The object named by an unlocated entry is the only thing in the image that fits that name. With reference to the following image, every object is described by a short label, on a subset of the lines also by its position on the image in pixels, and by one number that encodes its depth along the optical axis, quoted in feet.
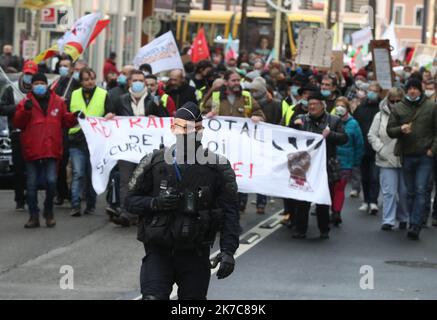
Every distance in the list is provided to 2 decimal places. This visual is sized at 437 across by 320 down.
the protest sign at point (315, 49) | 78.02
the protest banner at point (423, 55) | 120.47
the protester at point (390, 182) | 52.90
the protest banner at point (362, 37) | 109.19
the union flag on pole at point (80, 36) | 59.93
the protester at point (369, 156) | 59.52
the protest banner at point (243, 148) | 51.47
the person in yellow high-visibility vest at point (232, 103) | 54.54
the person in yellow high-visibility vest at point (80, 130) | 53.47
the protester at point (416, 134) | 50.83
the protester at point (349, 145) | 57.21
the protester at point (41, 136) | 49.01
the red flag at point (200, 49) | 96.94
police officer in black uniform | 27.14
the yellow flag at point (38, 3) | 96.17
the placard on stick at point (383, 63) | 66.28
